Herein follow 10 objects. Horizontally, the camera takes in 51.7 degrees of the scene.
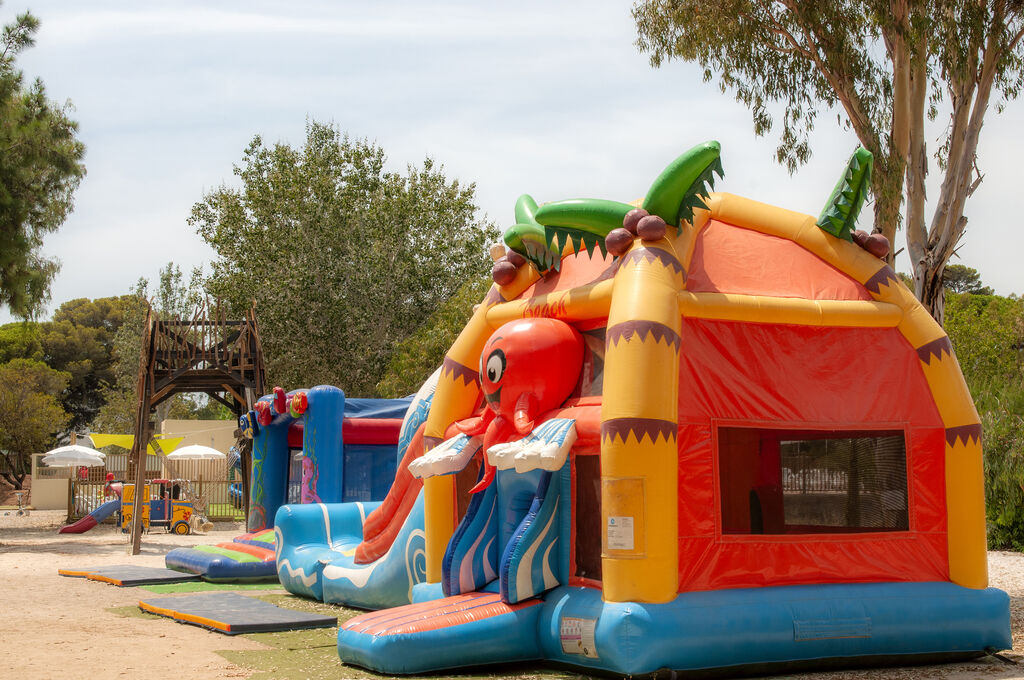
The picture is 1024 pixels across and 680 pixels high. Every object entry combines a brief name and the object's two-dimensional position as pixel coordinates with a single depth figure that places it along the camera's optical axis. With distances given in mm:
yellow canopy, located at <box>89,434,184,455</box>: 33562
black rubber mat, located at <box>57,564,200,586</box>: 13352
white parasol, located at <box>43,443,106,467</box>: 28500
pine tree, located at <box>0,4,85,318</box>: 21641
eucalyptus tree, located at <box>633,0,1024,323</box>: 15758
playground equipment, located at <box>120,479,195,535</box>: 21875
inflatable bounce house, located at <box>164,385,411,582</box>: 13875
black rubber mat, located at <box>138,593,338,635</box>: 9273
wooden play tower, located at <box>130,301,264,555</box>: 17641
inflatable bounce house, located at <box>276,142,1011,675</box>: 7098
